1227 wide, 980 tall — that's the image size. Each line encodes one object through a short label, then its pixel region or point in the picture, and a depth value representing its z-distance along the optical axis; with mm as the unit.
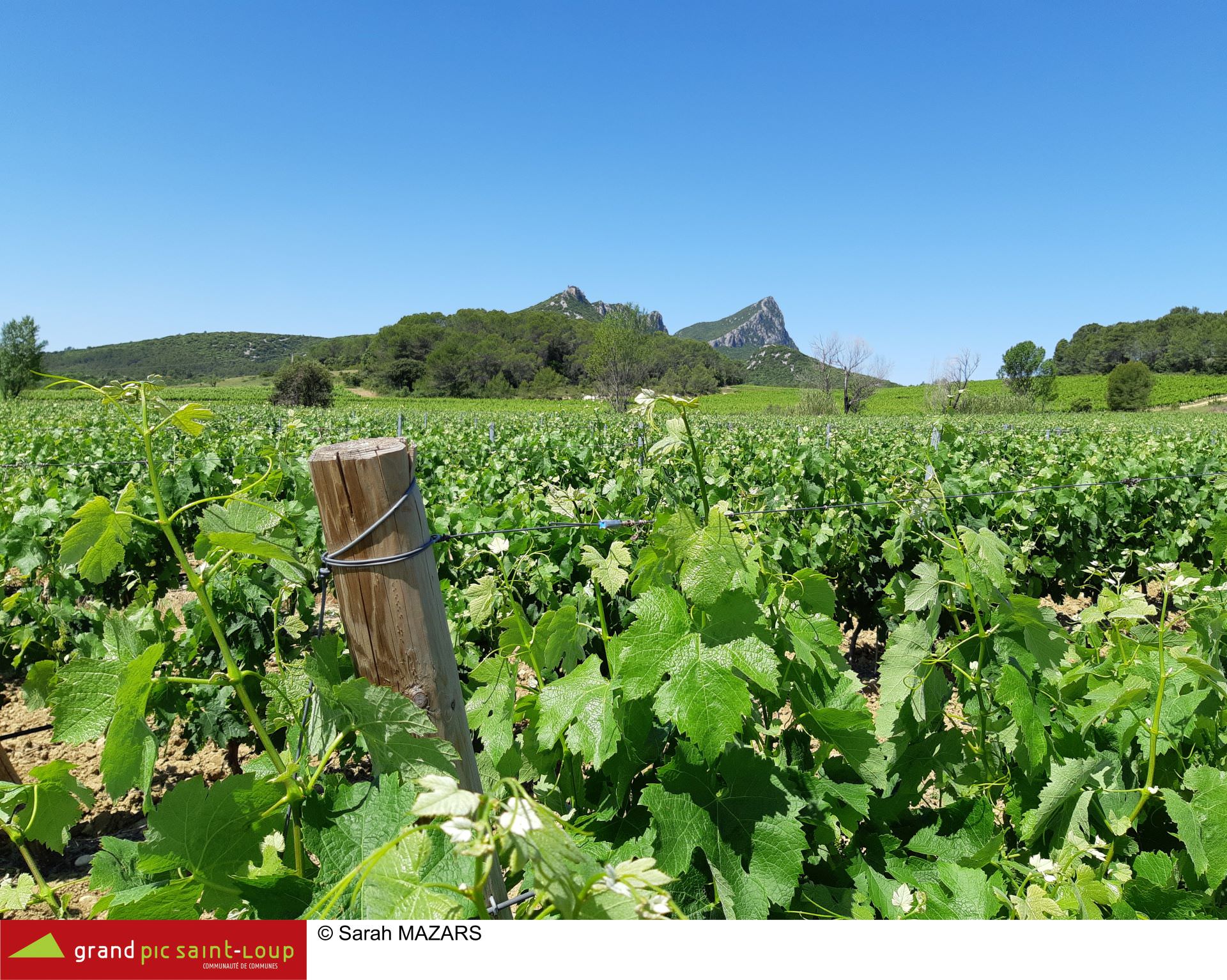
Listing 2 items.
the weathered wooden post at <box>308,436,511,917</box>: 1167
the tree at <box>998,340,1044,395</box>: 76875
